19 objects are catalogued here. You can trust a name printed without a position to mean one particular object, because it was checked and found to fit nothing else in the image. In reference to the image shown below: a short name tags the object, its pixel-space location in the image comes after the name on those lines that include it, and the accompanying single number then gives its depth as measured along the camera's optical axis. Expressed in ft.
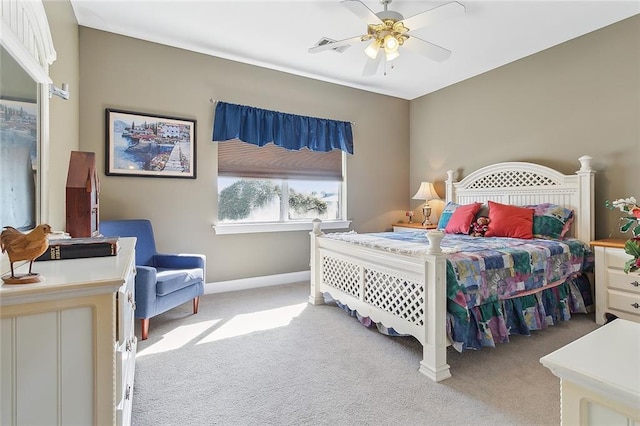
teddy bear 11.30
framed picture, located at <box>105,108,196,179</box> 10.51
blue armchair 8.08
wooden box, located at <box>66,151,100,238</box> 5.24
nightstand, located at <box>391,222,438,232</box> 14.42
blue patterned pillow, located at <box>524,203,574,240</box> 10.35
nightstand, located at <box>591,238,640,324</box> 8.67
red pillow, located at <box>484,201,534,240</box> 10.46
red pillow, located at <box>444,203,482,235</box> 11.81
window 12.66
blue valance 12.20
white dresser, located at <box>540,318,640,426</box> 2.21
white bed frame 6.61
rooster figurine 2.95
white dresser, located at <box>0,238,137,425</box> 2.81
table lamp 14.87
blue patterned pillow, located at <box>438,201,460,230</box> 13.12
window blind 12.53
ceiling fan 7.16
